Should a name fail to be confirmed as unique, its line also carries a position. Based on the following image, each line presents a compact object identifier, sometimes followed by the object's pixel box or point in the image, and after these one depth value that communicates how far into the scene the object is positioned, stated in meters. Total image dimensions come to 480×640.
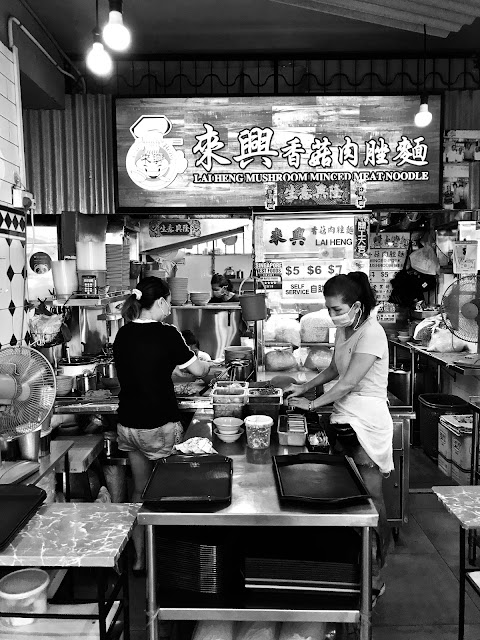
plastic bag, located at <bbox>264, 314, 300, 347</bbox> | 4.70
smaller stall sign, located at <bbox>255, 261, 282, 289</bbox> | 4.66
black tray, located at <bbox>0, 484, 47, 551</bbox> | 2.05
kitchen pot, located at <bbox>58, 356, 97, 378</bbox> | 4.39
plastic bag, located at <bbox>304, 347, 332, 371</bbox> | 4.53
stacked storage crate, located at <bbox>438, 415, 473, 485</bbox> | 5.04
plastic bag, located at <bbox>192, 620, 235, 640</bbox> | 2.44
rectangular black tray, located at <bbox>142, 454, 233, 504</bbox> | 2.23
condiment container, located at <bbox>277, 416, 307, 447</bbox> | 3.01
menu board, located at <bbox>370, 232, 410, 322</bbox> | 7.30
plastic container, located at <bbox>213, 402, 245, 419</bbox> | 3.29
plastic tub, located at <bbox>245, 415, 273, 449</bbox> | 2.97
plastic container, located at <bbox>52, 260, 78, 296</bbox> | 4.29
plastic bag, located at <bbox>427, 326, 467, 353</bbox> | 5.78
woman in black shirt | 3.51
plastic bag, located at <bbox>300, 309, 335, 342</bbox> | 4.66
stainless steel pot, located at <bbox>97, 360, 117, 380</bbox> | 4.69
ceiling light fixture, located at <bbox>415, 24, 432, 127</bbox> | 4.61
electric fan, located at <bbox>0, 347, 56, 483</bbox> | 2.73
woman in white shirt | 3.20
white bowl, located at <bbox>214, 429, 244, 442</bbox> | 3.07
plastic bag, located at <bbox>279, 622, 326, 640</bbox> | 2.43
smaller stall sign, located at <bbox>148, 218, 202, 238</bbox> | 6.73
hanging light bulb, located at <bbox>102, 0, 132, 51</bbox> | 2.90
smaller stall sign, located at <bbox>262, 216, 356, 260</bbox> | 4.66
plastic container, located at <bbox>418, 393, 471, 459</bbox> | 5.81
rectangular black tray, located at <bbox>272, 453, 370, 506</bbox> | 2.23
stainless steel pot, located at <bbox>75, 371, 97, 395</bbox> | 4.33
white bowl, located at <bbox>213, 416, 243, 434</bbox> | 3.08
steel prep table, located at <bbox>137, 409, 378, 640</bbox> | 2.16
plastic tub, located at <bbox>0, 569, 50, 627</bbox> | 2.04
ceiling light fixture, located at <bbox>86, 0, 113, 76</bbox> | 3.45
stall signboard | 5.00
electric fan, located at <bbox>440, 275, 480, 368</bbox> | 4.51
